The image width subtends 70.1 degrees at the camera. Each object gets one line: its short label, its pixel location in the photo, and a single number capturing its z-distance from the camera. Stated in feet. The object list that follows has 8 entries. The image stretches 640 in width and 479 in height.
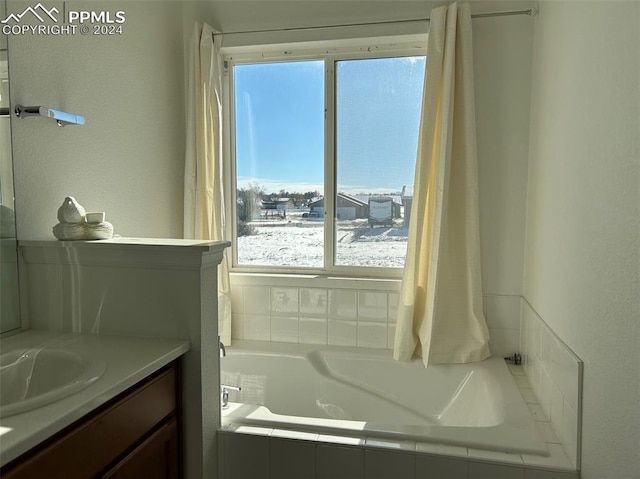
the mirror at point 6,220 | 4.80
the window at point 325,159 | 8.16
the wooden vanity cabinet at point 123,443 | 3.12
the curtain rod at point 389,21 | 7.27
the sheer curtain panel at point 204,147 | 8.13
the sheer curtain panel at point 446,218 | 7.20
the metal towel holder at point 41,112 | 4.94
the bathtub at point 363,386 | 6.69
